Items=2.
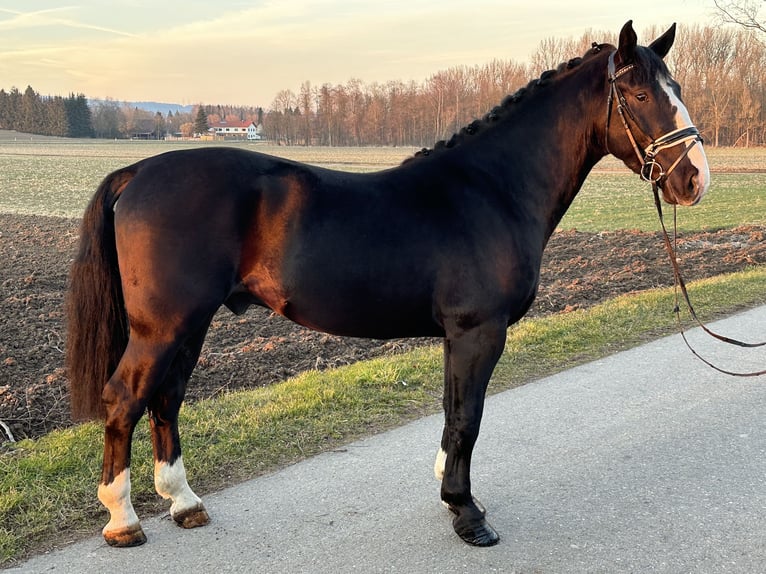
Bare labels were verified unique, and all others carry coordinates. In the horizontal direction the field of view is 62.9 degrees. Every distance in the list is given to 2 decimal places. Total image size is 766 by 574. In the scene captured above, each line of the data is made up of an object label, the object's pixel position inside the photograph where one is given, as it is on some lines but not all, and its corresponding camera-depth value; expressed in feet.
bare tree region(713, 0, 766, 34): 78.02
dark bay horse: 9.57
